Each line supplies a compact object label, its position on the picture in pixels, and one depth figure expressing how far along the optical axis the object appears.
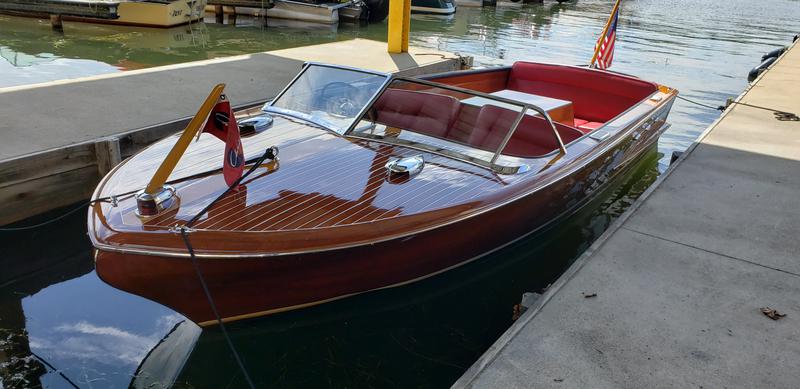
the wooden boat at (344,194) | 3.17
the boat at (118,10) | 15.23
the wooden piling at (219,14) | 19.27
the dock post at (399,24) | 10.19
